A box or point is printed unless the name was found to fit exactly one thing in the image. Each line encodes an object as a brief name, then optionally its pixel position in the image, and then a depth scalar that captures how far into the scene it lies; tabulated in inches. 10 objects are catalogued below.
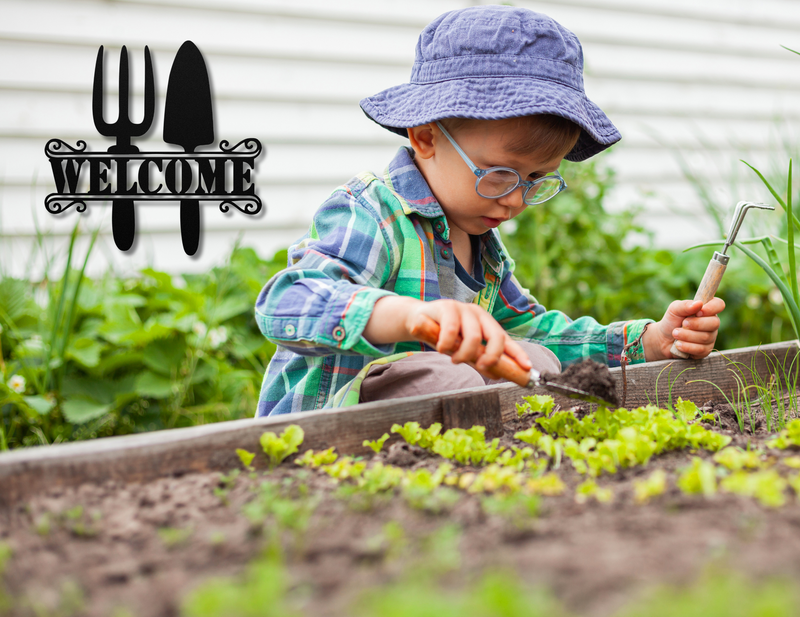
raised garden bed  25.7
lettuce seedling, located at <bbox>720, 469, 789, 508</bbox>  30.8
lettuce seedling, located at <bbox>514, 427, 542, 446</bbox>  47.1
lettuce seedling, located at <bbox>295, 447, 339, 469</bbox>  44.5
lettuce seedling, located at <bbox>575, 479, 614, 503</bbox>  34.4
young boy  53.2
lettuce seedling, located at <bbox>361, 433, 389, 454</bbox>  47.5
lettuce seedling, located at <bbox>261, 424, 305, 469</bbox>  44.9
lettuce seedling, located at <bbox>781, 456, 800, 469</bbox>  37.5
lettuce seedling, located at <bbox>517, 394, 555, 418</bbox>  53.1
